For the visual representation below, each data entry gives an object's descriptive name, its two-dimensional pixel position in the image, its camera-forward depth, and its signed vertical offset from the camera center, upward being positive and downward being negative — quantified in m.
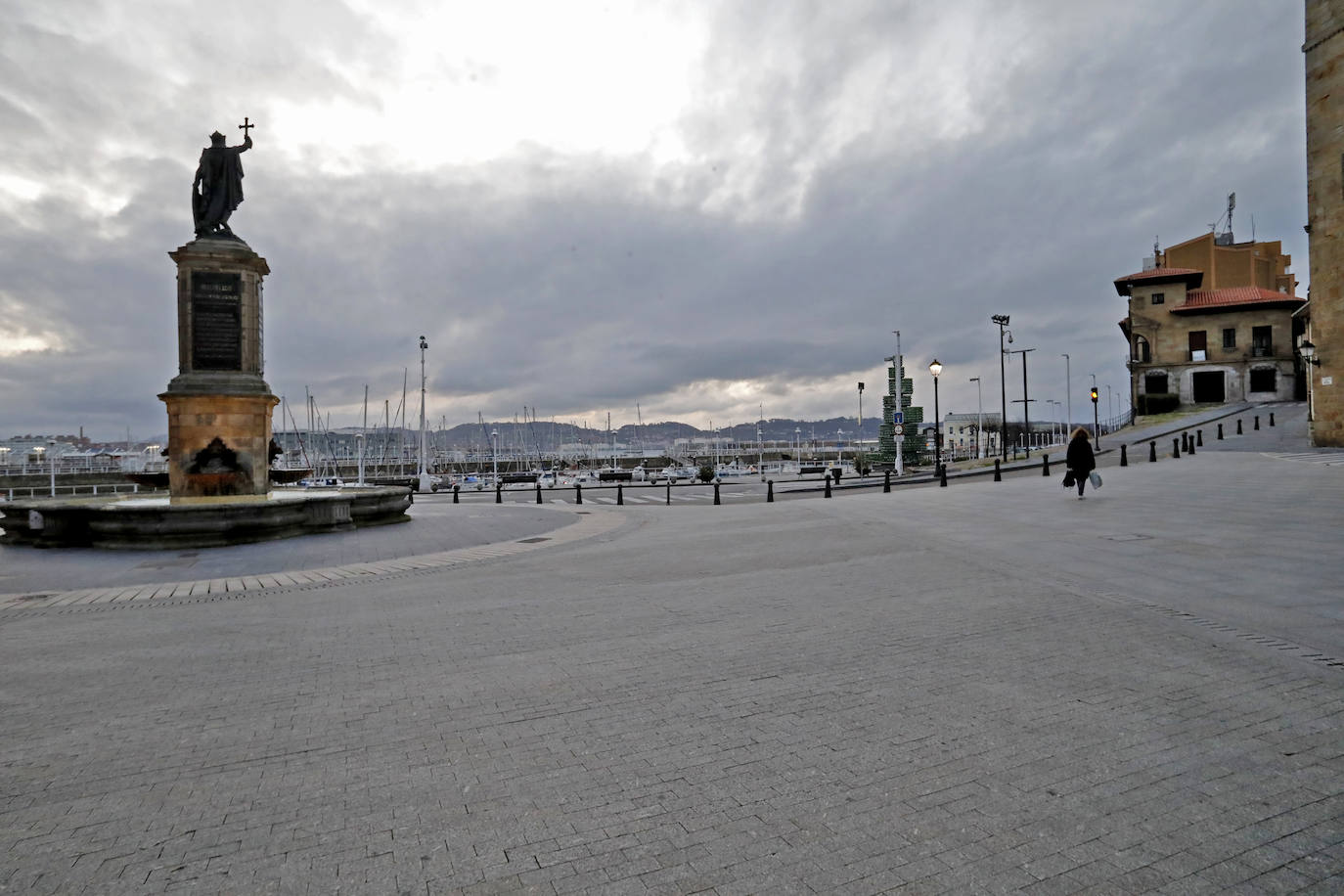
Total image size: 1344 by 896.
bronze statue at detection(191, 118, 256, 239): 17.06 +6.94
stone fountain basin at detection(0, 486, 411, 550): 13.56 -1.08
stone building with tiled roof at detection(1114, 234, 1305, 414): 56.03 +9.25
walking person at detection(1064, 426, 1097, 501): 16.55 -0.18
